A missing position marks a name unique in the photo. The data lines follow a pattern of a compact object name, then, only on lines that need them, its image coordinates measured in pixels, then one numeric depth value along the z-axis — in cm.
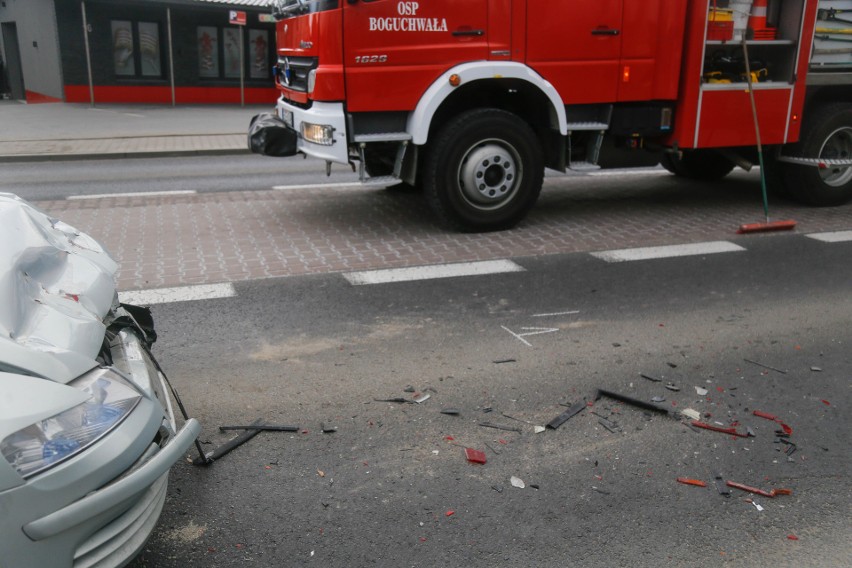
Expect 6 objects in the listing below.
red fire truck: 711
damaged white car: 215
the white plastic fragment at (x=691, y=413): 418
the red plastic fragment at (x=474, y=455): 371
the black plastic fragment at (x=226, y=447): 363
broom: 806
